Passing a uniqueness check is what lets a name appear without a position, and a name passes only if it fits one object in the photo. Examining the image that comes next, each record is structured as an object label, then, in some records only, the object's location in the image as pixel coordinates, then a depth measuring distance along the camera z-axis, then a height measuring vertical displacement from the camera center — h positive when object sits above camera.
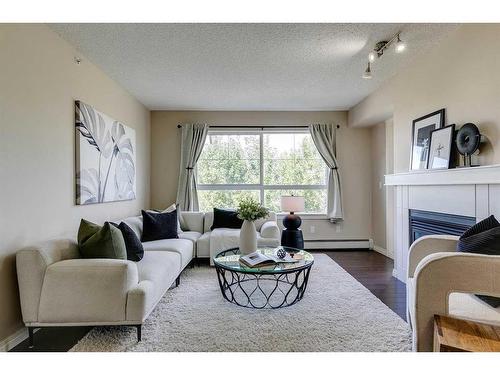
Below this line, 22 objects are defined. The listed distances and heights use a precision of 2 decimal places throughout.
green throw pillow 2.11 -0.40
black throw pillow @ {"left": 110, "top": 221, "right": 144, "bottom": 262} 2.55 -0.51
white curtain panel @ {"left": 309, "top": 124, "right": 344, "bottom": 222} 4.92 +0.58
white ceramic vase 2.92 -0.52
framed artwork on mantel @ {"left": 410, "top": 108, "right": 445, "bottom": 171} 2.72 +0.55
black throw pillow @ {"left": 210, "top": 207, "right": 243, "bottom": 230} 4.31 -0.49
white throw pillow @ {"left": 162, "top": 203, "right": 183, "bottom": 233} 3.94 -0.33
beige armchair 1.35 -0.47
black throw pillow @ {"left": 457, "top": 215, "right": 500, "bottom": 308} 1.53 -0.31
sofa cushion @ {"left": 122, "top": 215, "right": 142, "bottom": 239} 3.45 -0.44
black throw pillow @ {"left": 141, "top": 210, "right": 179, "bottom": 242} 3.53 -0.49
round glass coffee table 2.40 -1.04
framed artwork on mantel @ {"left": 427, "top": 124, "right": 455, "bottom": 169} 2.50 +0.37
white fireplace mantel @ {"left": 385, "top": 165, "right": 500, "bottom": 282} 2.10 -0.06
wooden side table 1.14 -0.65
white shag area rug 1.91 -1.07
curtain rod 5.00 +1.10
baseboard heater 4.99 -1.00
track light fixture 2.56 +1.35
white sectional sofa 1.85 -0.68
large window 5.06 +0.35
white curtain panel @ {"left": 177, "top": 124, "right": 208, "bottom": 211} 4.89 +0.52
